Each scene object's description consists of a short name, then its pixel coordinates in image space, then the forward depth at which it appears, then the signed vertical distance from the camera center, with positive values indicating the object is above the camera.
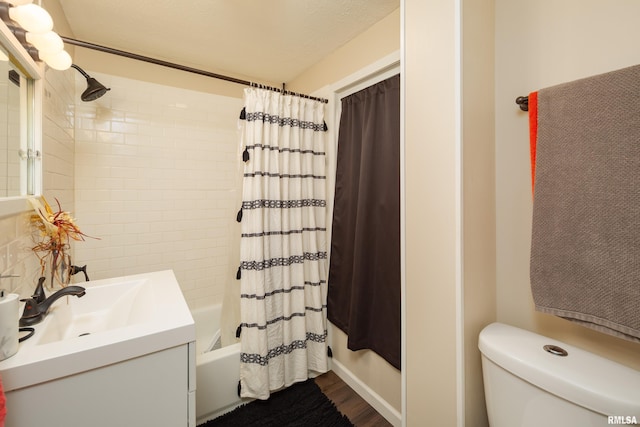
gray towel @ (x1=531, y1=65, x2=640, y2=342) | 0.66 +0.03
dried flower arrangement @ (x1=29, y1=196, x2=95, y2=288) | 1.04 -0.10
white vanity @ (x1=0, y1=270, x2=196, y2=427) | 0.67 -0.46
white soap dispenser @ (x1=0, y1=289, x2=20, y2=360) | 0.66 -0.29
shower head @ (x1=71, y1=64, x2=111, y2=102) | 1.47 +0.71
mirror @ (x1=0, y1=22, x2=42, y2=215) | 0.83 +0.33
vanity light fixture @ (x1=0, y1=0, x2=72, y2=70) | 0.81 +0.63
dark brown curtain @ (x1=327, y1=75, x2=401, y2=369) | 1.51 -0.07
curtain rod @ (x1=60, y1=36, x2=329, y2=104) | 1.34 +0.90
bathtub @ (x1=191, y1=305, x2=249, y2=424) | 1.51 -1.01
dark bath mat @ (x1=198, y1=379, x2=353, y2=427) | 1.50 -1.21
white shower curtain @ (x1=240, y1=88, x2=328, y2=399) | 1.63 -0.21
